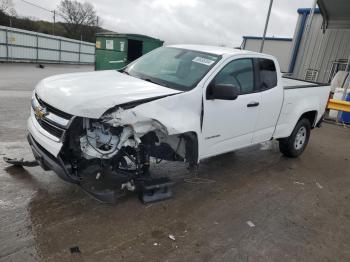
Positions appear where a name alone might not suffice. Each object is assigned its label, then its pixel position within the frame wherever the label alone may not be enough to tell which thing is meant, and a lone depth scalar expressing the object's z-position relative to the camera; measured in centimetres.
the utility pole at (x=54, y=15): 5212
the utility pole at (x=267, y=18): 1224
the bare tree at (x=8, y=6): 4328
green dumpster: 1409
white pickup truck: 328
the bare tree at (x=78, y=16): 5609
